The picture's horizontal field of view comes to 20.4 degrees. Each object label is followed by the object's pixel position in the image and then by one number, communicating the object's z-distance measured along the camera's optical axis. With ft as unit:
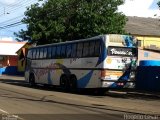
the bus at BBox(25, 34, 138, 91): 86.17
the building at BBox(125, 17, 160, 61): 173.15
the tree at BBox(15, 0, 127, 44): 128.47
